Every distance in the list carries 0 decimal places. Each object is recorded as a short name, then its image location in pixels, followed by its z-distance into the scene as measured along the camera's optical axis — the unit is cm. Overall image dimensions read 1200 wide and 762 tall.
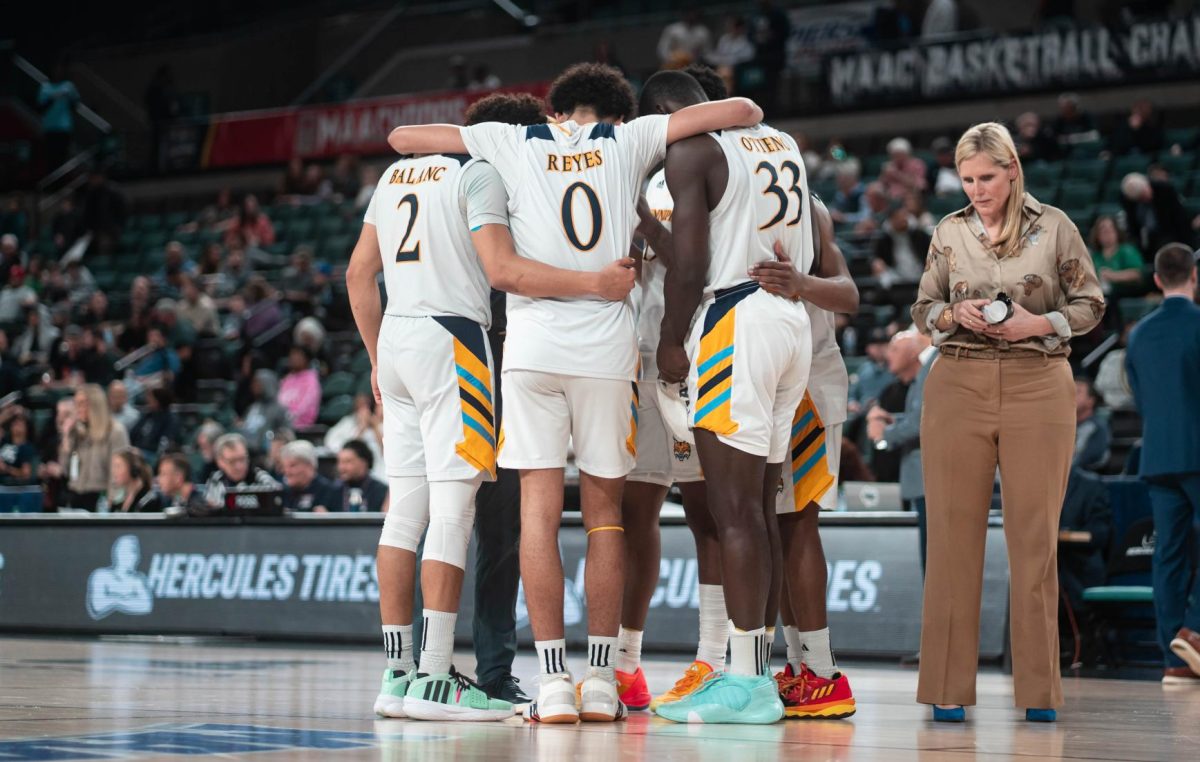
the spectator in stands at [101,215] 2366
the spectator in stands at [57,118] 2533
